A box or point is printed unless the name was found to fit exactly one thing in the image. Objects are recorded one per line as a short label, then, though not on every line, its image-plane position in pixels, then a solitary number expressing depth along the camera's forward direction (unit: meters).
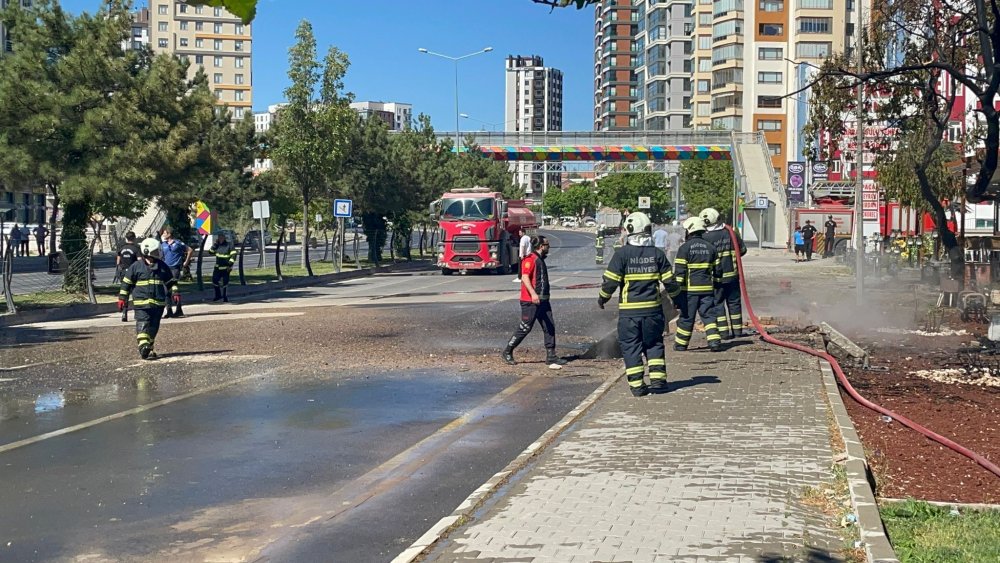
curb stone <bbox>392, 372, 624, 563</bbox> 5.89
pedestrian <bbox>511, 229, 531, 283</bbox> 32.81
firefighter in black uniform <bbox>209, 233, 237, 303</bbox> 27.56
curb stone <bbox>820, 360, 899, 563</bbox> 5.58
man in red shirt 14.05
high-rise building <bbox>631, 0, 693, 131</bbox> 134.62
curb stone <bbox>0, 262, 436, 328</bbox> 22.80
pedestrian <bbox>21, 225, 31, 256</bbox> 44.71
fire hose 8.12
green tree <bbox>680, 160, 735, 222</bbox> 96.65
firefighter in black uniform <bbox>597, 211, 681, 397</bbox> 10.95
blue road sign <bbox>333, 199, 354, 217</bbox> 41.16
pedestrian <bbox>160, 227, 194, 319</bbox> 22.78
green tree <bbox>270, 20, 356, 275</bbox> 38.94
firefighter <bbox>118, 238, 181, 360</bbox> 15.34
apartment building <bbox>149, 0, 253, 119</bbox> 138.12
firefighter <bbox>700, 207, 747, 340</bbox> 15.42
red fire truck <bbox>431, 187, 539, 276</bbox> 38.88
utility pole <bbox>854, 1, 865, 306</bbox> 22.91
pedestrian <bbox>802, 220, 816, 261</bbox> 47.88
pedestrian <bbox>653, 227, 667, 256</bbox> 29.12
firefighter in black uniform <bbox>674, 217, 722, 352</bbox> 14.81
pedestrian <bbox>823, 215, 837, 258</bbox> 51.31
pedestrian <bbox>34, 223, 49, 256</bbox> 47.94
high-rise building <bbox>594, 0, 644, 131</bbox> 172.12
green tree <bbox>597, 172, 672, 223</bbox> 126.19
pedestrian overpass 72.12
